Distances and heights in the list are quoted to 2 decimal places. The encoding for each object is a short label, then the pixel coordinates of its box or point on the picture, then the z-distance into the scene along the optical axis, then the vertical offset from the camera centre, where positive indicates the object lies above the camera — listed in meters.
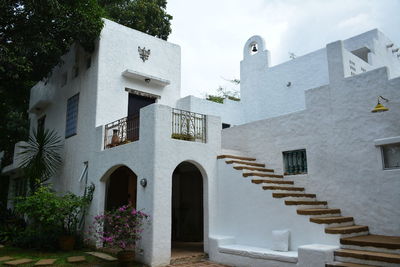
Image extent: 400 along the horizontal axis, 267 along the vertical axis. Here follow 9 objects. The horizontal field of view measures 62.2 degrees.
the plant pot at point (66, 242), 9.80 -1.25
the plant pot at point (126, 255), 7.58 -1.26
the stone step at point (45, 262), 7.86 -1.48
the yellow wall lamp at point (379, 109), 6.81 +1.81
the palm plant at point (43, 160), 11.61 +1.44
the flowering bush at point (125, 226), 7.59 -0.63
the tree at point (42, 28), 10.43 +5.68
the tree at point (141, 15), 18.87 +10.56
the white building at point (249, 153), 7.46 +1.24
